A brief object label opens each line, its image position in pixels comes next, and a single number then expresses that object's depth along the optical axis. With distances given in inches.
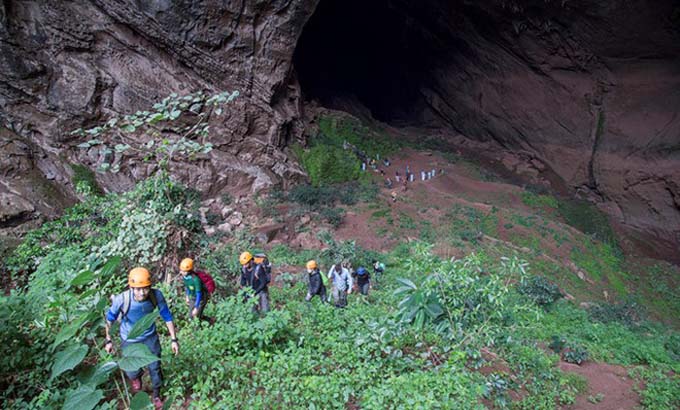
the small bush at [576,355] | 224.8
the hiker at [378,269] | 343.6
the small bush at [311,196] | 494.9
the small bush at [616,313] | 324.5
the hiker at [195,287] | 167.2
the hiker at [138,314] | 116.7
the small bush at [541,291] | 328.8
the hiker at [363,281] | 282.5
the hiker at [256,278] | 207.9
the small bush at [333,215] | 455.6
